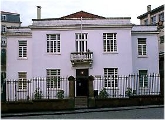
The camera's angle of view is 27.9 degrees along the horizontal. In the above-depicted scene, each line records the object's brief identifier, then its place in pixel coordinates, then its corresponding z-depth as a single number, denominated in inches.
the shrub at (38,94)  1150.2
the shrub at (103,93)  1143.3
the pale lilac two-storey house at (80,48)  1299.2
